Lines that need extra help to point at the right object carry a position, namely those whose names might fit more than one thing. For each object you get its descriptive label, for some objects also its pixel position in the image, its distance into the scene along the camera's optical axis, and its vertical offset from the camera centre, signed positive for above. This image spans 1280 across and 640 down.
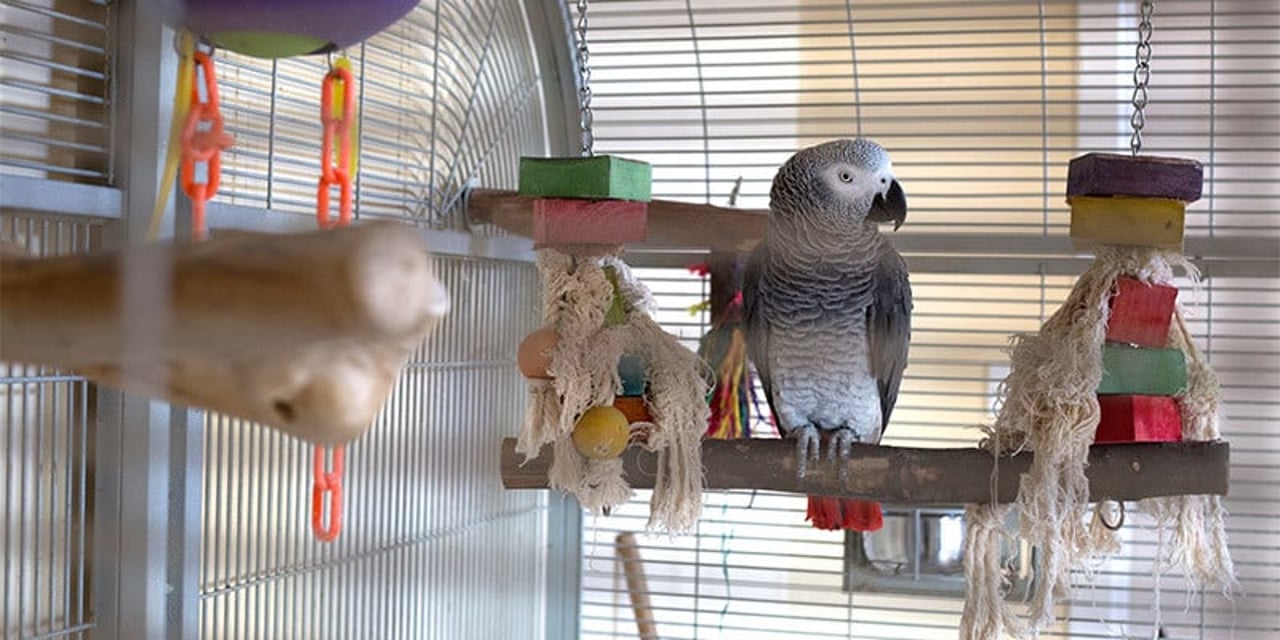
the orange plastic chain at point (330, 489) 0.74 -0.10
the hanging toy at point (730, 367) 1.71 -0.04
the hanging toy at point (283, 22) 0.64 +0.16
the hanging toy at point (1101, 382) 1.14 -0.03
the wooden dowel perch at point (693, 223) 1.66 +0.16
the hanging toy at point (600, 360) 1.21 -0.02
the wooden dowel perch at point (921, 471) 1.17 -0.12
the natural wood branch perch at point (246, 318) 0.44 +0.01
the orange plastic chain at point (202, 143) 0.65 +0.10
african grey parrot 1.47 +0.05
